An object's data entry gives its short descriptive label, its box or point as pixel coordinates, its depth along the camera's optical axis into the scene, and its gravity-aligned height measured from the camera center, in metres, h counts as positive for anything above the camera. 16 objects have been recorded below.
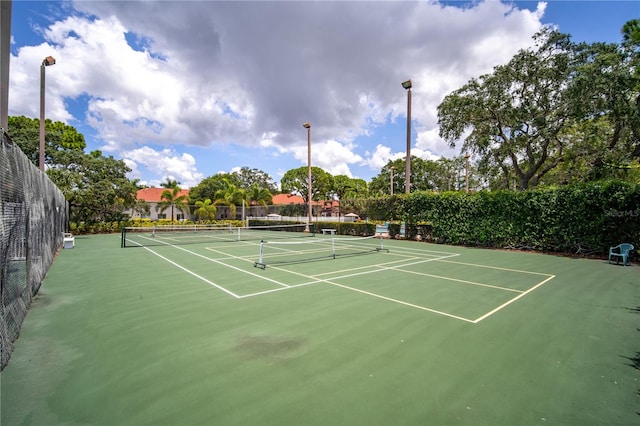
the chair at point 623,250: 10.74 -1.21
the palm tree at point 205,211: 39.03 +0.62
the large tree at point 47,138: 30.14 +9.00
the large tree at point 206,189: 49.97 +4.57
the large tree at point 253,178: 68.88 +9.06
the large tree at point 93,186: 22.52 +2.46
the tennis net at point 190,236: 18.02 -1.60
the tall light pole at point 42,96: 11.91 +5.01
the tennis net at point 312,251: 11.54 -1.68
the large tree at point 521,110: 18.27 +7.32
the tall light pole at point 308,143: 25.03 +6.47
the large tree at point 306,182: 57.91 +6.85
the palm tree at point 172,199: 38.56 +2.16
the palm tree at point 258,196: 45.06 +3.13
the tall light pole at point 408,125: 19.03 +6.26
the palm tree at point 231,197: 42.00 +2.71
